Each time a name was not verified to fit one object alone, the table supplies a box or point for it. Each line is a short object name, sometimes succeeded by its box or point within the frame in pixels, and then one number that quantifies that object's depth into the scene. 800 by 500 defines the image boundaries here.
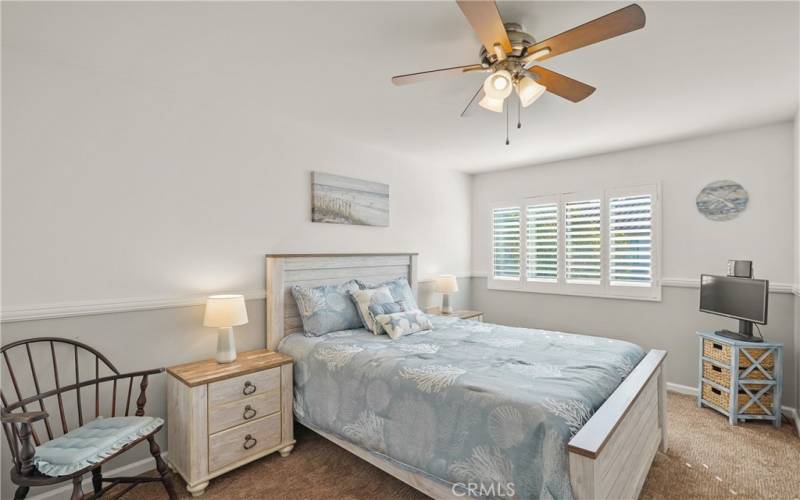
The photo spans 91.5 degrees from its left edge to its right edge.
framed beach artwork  3.46
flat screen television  2.99
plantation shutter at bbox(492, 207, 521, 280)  4.87
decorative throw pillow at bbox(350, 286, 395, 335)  3.13
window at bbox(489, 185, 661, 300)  3.92
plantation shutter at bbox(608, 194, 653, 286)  3.89
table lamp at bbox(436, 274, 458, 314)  4.38
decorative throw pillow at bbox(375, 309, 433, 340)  2.96
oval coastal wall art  3.45
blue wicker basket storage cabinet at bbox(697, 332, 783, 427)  2.99
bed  1.61
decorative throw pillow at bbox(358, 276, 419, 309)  3.52
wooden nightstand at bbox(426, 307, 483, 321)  4.32
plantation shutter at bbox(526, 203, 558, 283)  4.53
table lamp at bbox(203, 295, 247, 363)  2.48
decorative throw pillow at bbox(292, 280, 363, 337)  3.01
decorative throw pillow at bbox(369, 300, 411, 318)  3.12
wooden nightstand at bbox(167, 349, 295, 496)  2.25
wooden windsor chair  1.71
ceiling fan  1.47
